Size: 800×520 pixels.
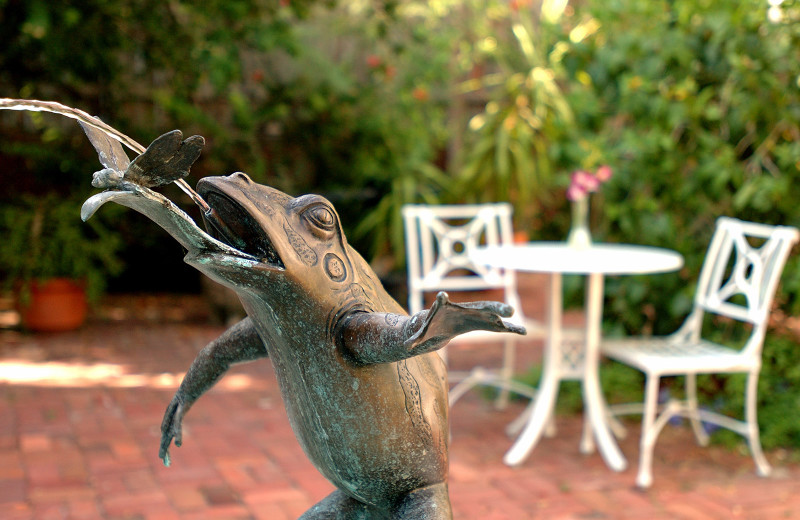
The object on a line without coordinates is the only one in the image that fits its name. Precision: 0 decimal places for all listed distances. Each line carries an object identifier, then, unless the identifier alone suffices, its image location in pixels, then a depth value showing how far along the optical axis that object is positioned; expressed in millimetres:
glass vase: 3809
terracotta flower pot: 5488
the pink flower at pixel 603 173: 3816
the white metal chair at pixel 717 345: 3361
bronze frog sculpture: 978
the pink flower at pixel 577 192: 3766
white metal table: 3348
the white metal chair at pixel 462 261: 4180
